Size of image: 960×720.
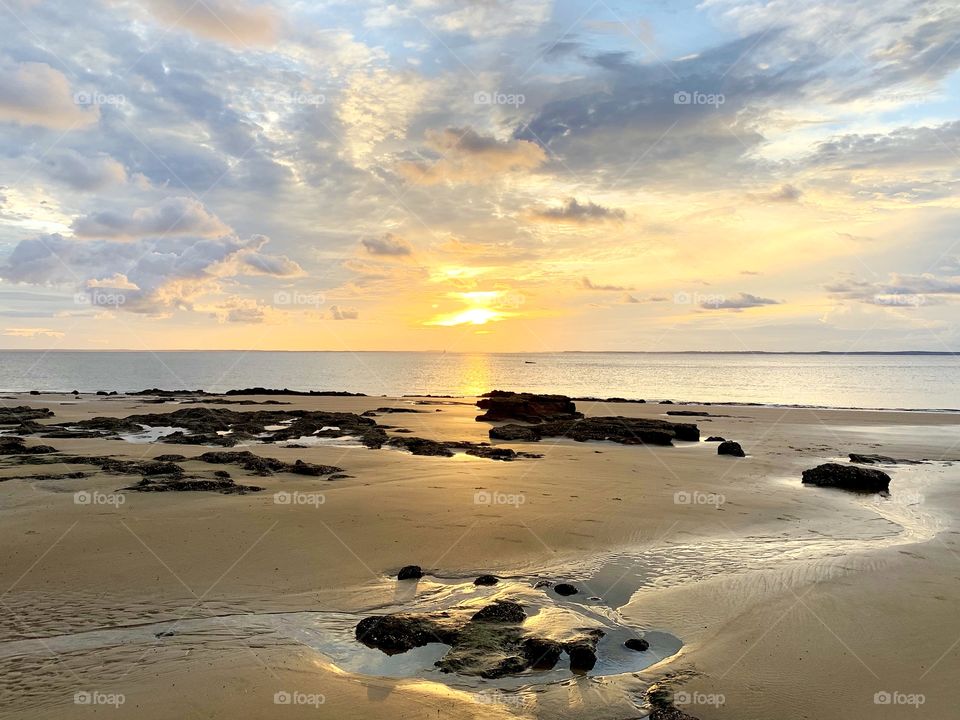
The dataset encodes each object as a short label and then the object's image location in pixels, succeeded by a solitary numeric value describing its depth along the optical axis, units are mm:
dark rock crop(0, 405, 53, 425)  29877
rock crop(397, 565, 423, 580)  8789
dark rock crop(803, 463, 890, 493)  16094
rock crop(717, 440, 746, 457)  22297
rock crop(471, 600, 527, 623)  7141
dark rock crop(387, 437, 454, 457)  21666
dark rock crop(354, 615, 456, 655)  6605
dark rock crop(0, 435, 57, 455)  18047
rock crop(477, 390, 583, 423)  34062
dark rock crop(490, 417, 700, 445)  25938
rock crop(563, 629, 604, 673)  6168
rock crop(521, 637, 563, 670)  6184
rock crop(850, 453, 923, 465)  21516
